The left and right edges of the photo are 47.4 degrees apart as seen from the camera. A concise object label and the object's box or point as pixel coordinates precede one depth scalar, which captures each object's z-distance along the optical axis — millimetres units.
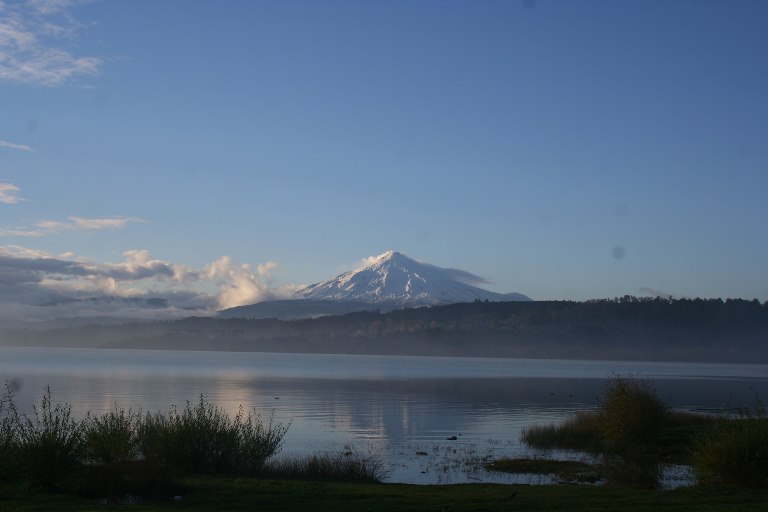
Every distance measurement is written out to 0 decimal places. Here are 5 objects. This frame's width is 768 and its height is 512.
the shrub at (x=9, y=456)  25138
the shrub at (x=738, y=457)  28469
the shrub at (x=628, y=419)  47344
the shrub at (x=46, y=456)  24781
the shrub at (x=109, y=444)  31078
